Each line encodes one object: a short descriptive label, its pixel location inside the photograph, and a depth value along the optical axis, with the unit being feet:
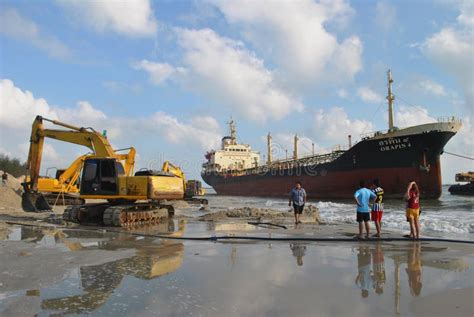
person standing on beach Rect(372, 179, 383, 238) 32.66
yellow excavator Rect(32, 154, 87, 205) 70.64
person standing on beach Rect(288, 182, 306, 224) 44.91
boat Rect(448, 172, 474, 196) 166.41
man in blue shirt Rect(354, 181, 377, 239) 31.27
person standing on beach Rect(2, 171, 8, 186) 91.18
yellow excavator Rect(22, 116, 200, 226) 43.60
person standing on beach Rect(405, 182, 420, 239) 30.55
